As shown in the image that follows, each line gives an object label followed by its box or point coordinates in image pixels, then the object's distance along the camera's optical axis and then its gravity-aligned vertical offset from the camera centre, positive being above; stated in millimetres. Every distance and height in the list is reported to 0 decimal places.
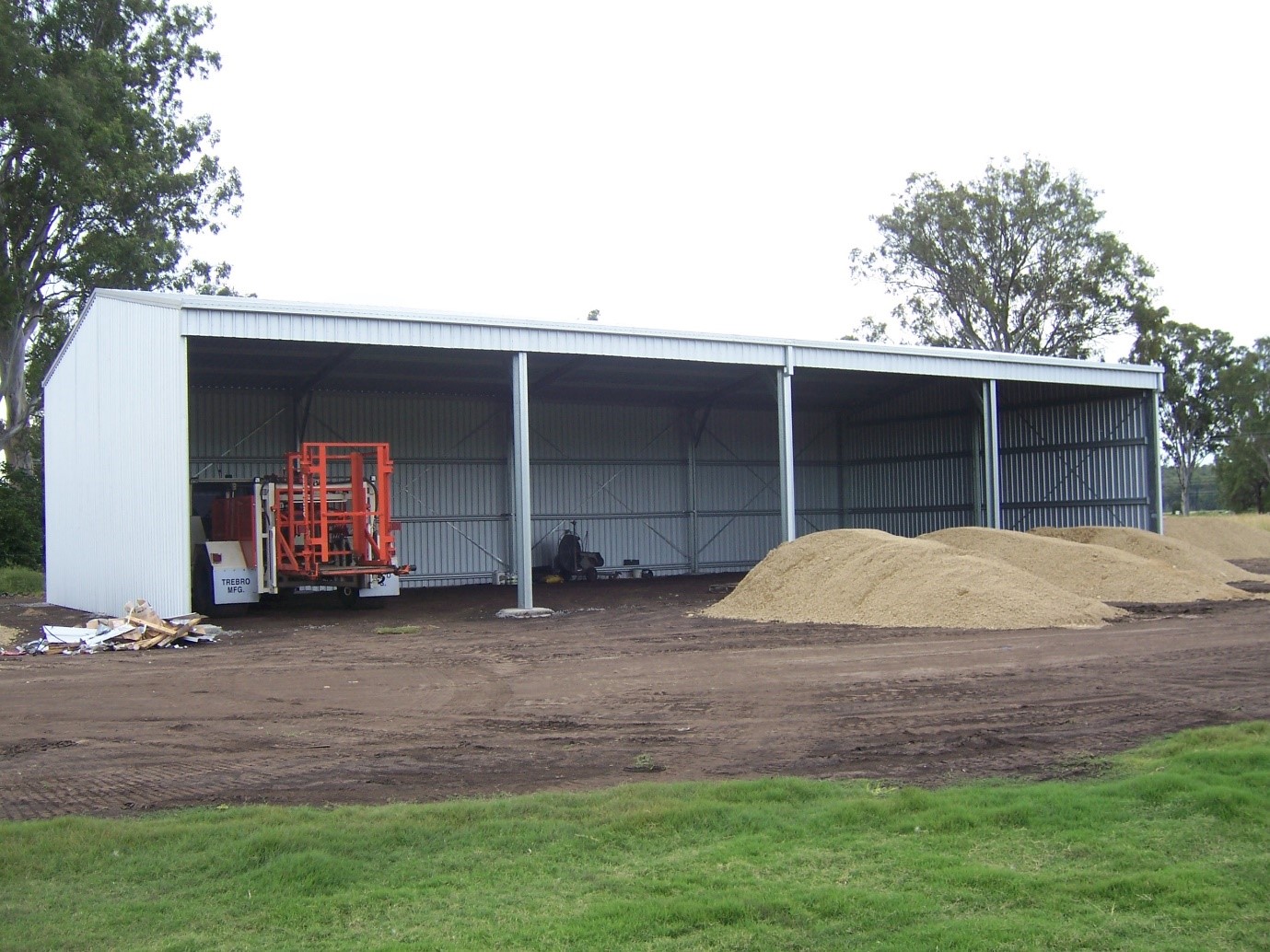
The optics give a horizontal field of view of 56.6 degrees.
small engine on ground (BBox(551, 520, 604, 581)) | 33781 -1553
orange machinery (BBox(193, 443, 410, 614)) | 21766 -389
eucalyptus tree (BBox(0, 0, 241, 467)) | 39188 +12371
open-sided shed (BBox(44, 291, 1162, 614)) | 20891 +1993
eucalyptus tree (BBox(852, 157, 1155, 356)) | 59312 +12009
